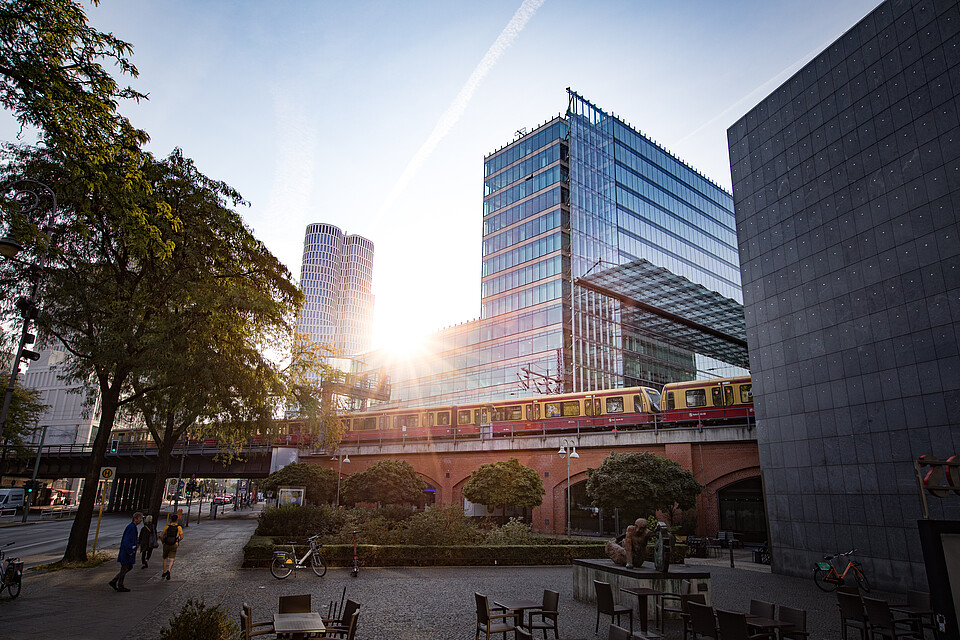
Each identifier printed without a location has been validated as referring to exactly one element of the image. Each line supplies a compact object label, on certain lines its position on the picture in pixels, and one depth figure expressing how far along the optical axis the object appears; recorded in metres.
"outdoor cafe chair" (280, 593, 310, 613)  8.10
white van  47.28
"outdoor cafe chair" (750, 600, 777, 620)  8.98
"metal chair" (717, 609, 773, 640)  7.84
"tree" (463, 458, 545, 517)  29.16
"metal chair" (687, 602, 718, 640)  8.42
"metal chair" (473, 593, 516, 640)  8.85
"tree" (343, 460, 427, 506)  33.31
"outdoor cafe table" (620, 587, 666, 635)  9.87
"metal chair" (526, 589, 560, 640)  9.47
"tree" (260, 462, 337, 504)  38.31
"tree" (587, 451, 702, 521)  24.02
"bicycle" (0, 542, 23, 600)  11.89
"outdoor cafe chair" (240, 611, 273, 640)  6.78
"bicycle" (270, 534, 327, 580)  15.95
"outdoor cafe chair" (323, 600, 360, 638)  7.43
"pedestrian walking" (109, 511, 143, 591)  13.39
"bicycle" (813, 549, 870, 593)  15.46
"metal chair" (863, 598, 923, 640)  8.66
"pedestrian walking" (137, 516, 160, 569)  16.62
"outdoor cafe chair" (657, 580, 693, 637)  11.39
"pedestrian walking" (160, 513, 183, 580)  15.42
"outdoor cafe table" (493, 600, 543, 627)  9.21
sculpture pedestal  11.26
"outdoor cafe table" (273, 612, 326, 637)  7.00
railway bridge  26.97
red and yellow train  28.64
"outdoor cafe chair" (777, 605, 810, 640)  8.40
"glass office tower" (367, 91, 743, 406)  57.78
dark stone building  15.05
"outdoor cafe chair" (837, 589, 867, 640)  9.16
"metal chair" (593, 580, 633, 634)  9.86
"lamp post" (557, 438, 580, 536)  27.04
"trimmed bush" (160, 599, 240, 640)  6.08
